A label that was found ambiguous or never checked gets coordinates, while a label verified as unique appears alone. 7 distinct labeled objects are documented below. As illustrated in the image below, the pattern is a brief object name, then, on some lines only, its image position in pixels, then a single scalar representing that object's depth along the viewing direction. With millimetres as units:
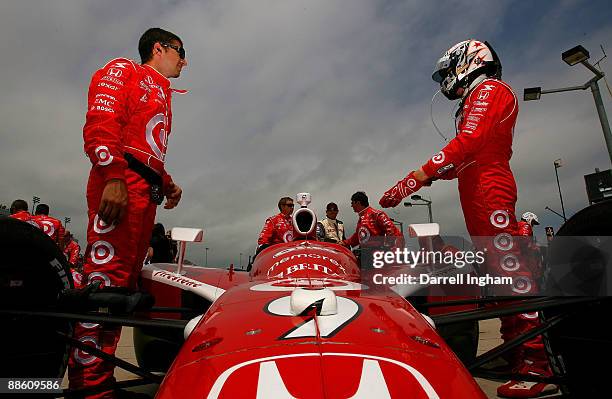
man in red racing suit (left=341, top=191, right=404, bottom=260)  6586
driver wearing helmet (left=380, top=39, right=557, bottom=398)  2867
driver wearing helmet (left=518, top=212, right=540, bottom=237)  10345
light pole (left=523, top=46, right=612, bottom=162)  8703
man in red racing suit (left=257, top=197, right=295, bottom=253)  7047
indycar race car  978
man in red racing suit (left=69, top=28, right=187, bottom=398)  2086
